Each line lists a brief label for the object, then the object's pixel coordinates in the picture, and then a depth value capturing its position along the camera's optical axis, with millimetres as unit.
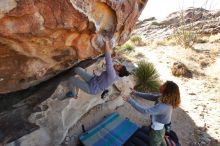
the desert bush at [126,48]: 5112
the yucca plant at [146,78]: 3339
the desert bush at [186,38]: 5519
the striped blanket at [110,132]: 2271
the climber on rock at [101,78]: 1877
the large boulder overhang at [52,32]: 1425
